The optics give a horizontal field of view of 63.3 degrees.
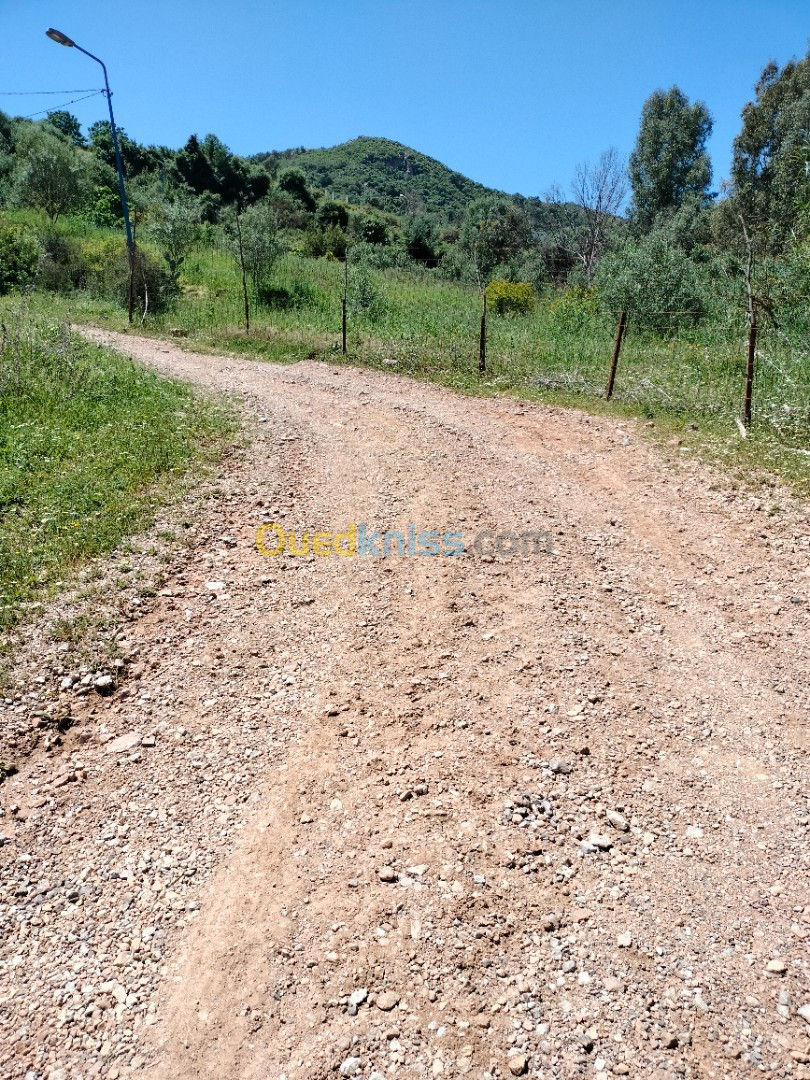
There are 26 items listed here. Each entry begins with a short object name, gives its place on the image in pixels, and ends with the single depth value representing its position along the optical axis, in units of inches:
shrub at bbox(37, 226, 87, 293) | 837.2
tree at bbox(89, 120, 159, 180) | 1851.6
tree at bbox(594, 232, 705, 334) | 664.4
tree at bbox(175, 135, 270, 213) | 1838.1
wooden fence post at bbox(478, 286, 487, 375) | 472.4
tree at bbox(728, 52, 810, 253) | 1100.5
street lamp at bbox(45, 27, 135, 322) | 542.3
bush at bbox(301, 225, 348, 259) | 1323.8
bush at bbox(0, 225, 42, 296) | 813.9
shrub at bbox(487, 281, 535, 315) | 880.9
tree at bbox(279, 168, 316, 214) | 1889.8
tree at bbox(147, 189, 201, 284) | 815.1
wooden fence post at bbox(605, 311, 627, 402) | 399.9
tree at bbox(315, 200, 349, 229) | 1751.5
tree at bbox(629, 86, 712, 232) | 1473.9
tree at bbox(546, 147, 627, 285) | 1111.6
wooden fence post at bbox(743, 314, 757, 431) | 317.4
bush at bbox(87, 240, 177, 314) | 764.6
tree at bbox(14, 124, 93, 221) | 1143.6
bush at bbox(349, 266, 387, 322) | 738.8
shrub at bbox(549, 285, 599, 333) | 669.9
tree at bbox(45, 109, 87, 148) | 2124.8
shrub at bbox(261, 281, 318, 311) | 839.1
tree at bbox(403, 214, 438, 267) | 1537.9
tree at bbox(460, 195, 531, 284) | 1395.2
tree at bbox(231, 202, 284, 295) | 852.0
